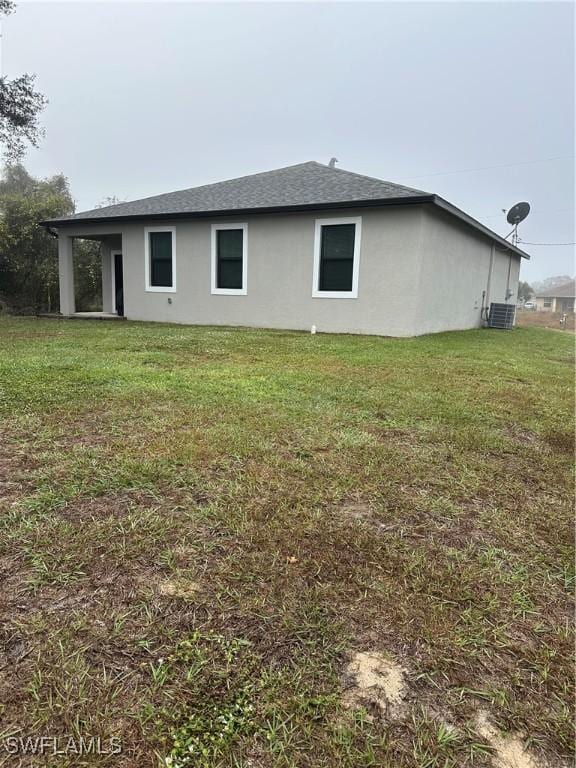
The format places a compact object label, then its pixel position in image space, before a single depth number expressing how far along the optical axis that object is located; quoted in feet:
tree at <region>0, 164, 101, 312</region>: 52.31
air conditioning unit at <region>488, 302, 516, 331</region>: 46.98
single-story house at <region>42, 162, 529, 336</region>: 30.86
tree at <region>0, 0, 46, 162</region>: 40.19
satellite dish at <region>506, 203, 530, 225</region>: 52.60
